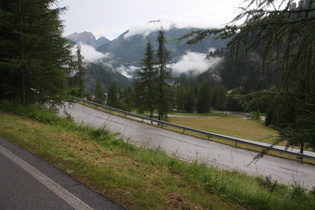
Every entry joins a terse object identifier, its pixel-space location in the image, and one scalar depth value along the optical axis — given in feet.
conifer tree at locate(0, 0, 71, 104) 34.63
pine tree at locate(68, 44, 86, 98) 42.03
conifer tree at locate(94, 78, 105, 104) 260.62
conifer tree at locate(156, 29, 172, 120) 90.89
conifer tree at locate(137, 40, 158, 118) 93.04
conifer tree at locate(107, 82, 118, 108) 273.46
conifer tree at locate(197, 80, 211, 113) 304.09
